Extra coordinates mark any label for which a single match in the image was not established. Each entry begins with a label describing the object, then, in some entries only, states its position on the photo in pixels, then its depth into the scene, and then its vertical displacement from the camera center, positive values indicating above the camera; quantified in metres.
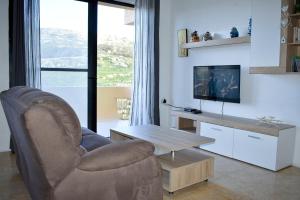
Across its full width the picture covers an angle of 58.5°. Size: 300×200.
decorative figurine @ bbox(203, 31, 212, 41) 4.29 +0.80
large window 3.99 +0.56
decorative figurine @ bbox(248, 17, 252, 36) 3.66 +0.81
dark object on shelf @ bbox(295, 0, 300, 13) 3.14 +0.94
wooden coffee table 2.50 -0.74
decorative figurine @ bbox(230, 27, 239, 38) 3.89 +0.79
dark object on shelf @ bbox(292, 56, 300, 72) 3.16 +0.28
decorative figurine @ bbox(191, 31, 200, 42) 4.49 +0.82
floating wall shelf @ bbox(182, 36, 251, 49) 3.70 +0.67
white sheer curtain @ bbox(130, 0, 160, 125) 4.64 +0.36
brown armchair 1.33 -0.42
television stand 3.18 -0.68
